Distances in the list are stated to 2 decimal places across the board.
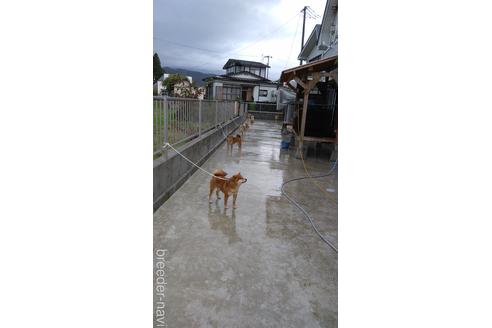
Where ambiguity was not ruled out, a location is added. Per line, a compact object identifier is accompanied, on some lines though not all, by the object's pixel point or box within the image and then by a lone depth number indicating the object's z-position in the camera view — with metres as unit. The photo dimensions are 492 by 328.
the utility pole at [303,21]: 21.06
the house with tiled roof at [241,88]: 29.12
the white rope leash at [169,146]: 3.61
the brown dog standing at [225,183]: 3.41
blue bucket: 9.02
